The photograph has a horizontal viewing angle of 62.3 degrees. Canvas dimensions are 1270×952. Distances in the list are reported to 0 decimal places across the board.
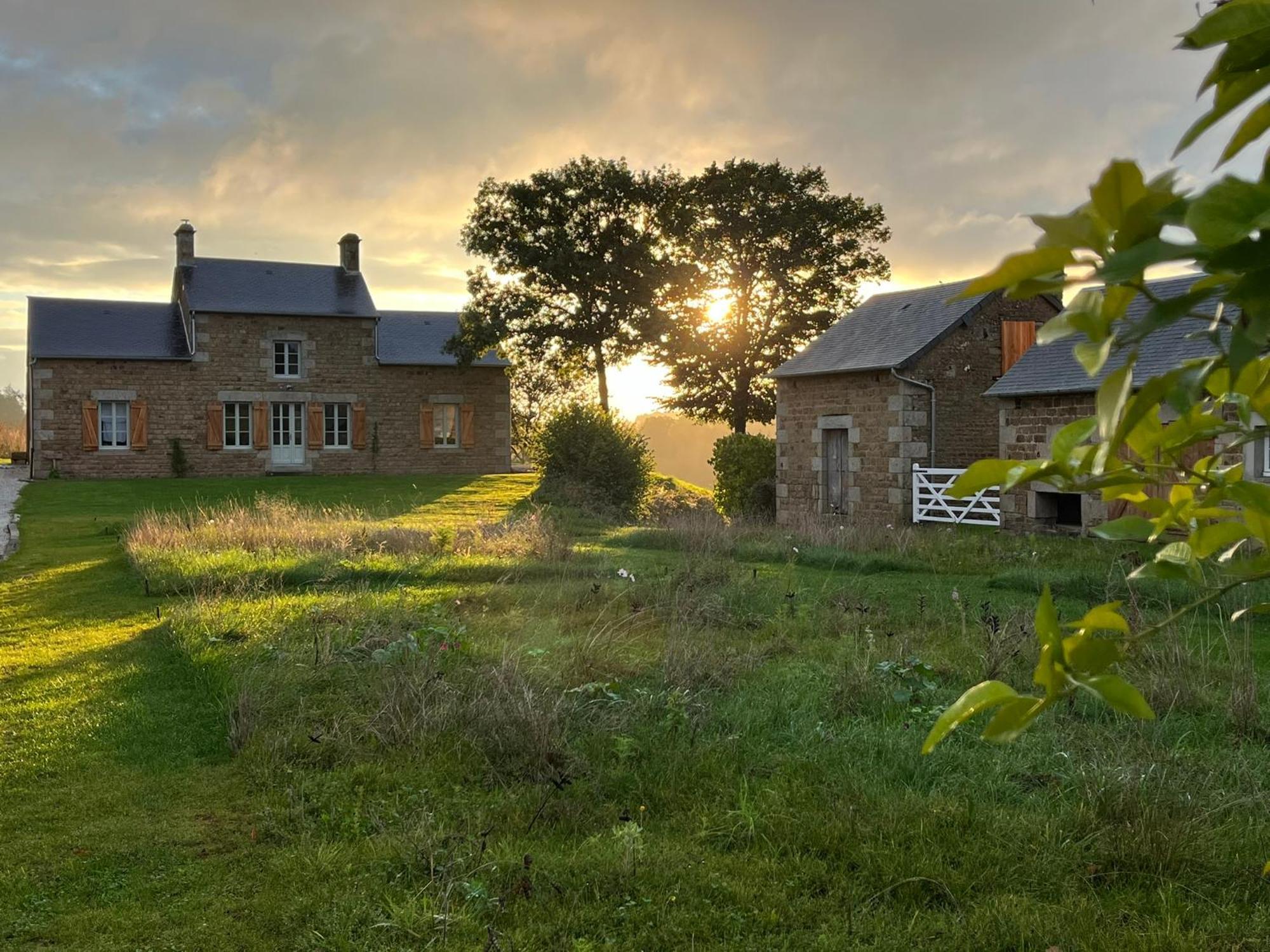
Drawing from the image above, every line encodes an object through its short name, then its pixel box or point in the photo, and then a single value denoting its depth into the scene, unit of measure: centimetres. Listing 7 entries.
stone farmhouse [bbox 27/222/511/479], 2761
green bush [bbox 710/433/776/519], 2358
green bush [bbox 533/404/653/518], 2403
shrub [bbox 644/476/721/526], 1948
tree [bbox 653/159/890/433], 3272
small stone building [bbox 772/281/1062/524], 1836
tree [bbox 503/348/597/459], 3934
